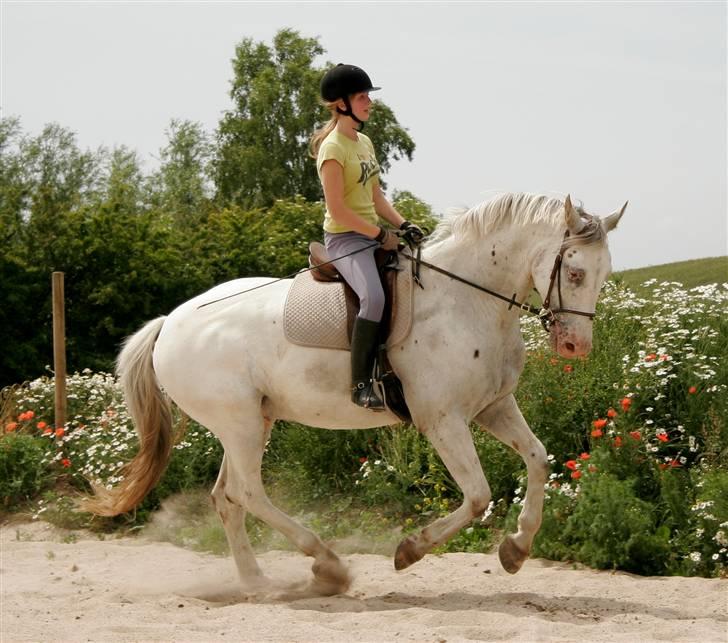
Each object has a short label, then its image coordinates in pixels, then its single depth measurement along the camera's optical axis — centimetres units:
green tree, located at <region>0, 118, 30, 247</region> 4418
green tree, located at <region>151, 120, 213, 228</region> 4522
